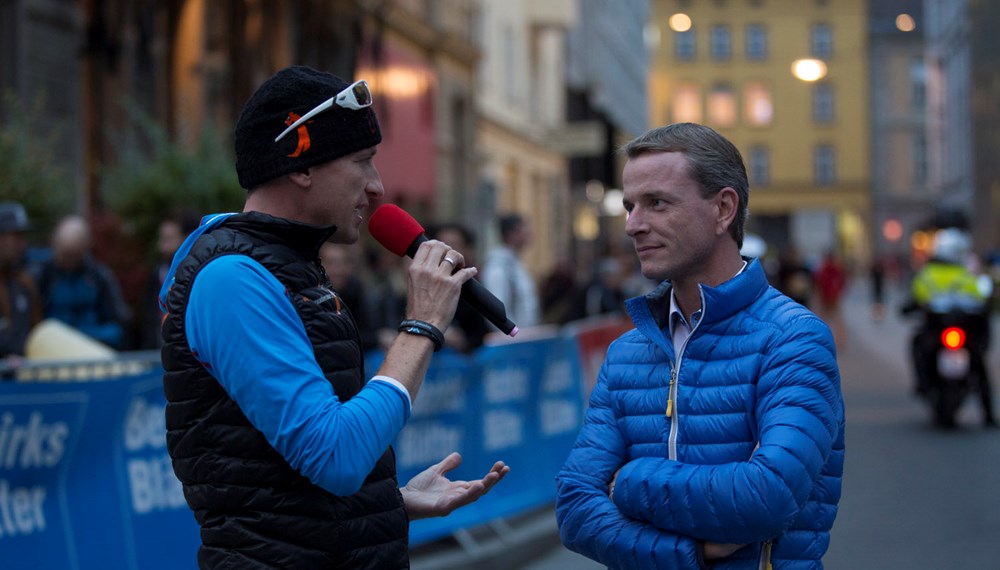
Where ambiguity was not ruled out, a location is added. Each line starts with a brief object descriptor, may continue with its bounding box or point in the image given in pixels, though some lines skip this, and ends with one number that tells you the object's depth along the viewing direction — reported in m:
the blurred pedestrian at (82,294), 9.99
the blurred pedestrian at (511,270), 11.53
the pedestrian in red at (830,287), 32.06
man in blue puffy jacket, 3.06
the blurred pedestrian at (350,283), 9.15
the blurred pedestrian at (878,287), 43.03
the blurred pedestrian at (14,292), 9.11
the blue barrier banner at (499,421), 8.89
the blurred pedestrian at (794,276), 24.92
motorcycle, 14.26
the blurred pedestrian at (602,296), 16.05
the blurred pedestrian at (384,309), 10.55
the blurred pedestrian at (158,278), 9.08
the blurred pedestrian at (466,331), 9.72
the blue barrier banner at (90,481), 6.12
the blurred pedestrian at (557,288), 19.53
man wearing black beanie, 2.78
